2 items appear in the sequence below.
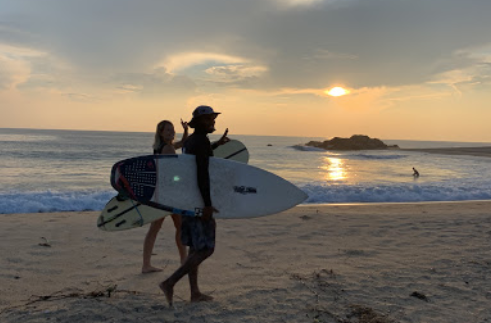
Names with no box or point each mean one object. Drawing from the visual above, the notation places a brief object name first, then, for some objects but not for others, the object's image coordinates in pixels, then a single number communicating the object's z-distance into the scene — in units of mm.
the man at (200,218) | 2827
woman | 3664
